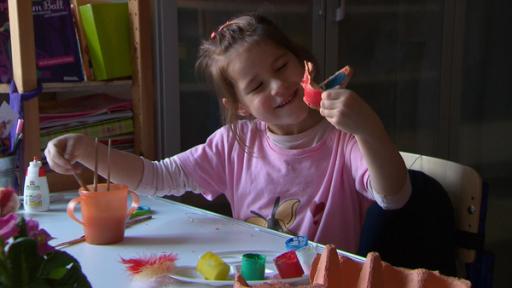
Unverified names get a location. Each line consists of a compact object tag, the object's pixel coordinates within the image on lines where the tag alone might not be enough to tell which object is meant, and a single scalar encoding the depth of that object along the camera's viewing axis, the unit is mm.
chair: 1064
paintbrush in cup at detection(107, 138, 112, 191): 1087
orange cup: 969
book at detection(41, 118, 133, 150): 1602
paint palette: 774
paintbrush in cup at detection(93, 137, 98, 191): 1002
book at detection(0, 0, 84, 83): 1542
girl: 1202
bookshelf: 1464
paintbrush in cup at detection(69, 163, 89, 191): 1004
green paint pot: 794
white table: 862
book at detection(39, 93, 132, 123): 1592
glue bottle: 1234
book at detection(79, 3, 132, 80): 1631
